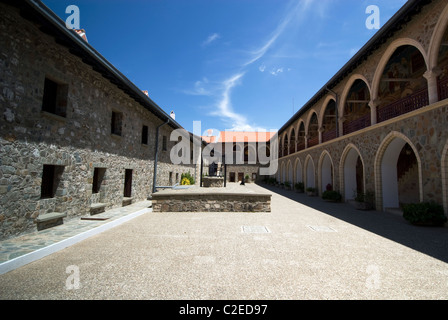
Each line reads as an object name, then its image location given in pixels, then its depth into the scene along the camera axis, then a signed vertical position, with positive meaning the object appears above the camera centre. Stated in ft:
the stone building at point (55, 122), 14.94 +4.71
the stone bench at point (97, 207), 23.63 -4.04
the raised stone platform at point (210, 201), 28.96 -3.62
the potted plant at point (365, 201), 32.43 -3.40
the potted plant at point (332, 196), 41.19 -3.46
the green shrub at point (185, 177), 56.13 -0.96
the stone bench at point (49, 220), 17.17 -4.11
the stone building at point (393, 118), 22.82 +8.98
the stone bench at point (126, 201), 31.19 -4.20
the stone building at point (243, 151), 123.65 +15.32
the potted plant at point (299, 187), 63.41 -2.88
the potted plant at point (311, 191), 54.19 -3.52
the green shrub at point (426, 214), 21.20 -3.46
